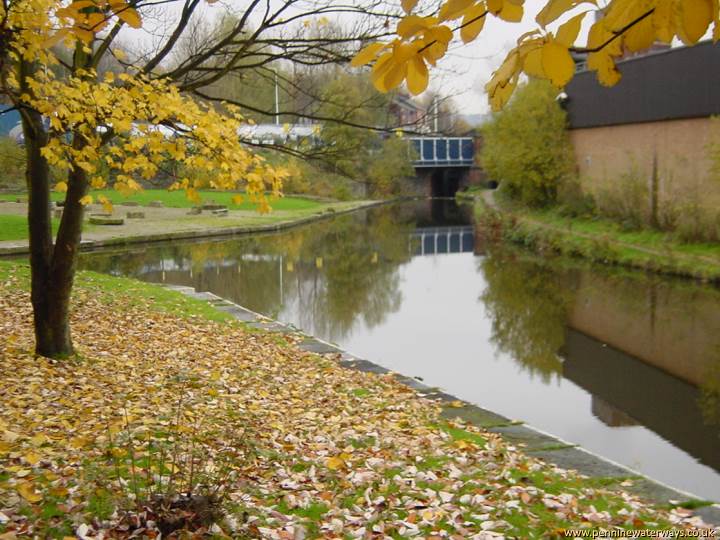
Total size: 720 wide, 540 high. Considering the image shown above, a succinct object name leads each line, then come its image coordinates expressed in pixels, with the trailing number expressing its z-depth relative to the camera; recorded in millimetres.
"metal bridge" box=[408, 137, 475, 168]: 68375
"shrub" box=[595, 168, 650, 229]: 25141
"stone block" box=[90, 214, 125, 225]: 31606
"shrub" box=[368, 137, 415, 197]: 58844
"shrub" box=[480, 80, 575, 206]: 33656
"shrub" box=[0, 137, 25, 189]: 29500
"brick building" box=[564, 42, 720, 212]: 22969
